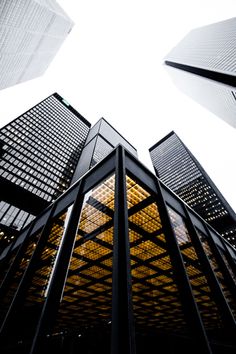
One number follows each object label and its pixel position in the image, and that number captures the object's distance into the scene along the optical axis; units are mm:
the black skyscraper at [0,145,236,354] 3713
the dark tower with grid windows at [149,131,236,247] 107125
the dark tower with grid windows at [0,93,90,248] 59938
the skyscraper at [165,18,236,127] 66125
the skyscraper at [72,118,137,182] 57906
